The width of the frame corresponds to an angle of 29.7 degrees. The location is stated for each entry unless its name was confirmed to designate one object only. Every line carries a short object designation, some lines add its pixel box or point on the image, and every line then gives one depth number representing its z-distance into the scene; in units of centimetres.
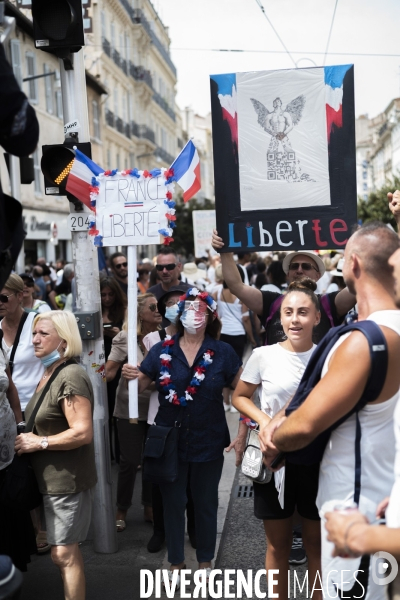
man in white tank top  269
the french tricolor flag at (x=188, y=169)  511
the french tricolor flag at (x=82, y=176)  512
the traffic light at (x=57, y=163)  512
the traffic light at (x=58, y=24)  504
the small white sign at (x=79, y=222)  532
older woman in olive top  412
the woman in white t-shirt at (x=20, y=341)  554
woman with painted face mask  543
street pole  532
